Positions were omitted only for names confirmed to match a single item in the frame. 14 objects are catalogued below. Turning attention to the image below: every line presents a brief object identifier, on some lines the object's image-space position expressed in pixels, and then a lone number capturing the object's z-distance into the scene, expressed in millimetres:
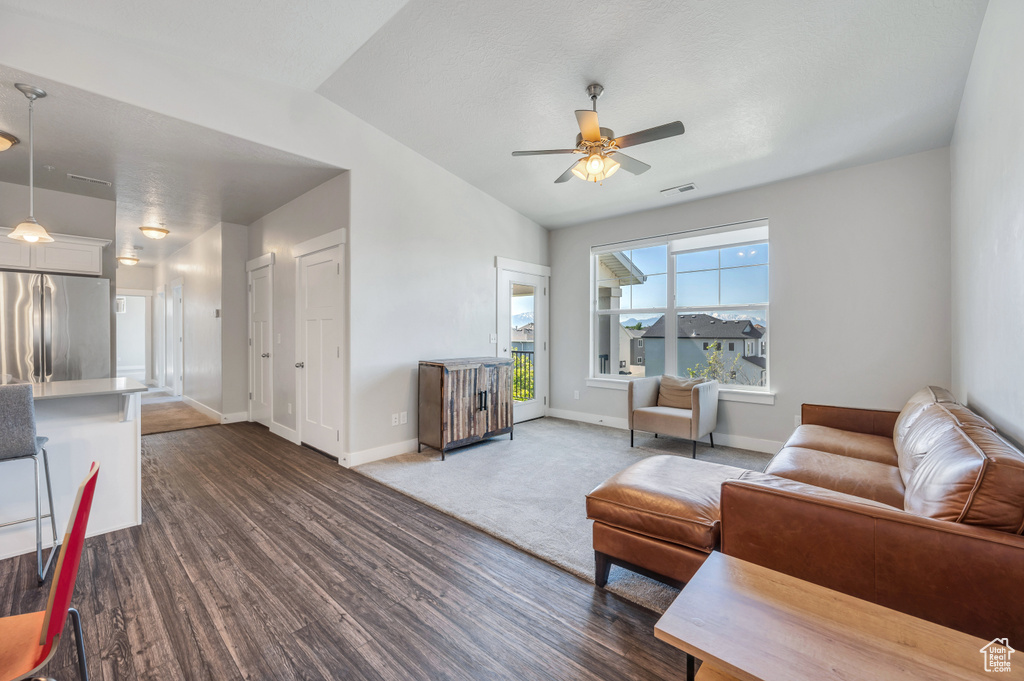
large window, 4469
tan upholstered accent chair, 4047
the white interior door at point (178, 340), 7148
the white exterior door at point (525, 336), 5430
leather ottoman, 1714
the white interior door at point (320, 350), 3986
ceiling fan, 2579
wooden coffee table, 846
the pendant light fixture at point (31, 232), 2751
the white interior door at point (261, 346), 5242
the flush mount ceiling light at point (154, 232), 5430
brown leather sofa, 1134
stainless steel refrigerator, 3973
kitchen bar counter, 2285
